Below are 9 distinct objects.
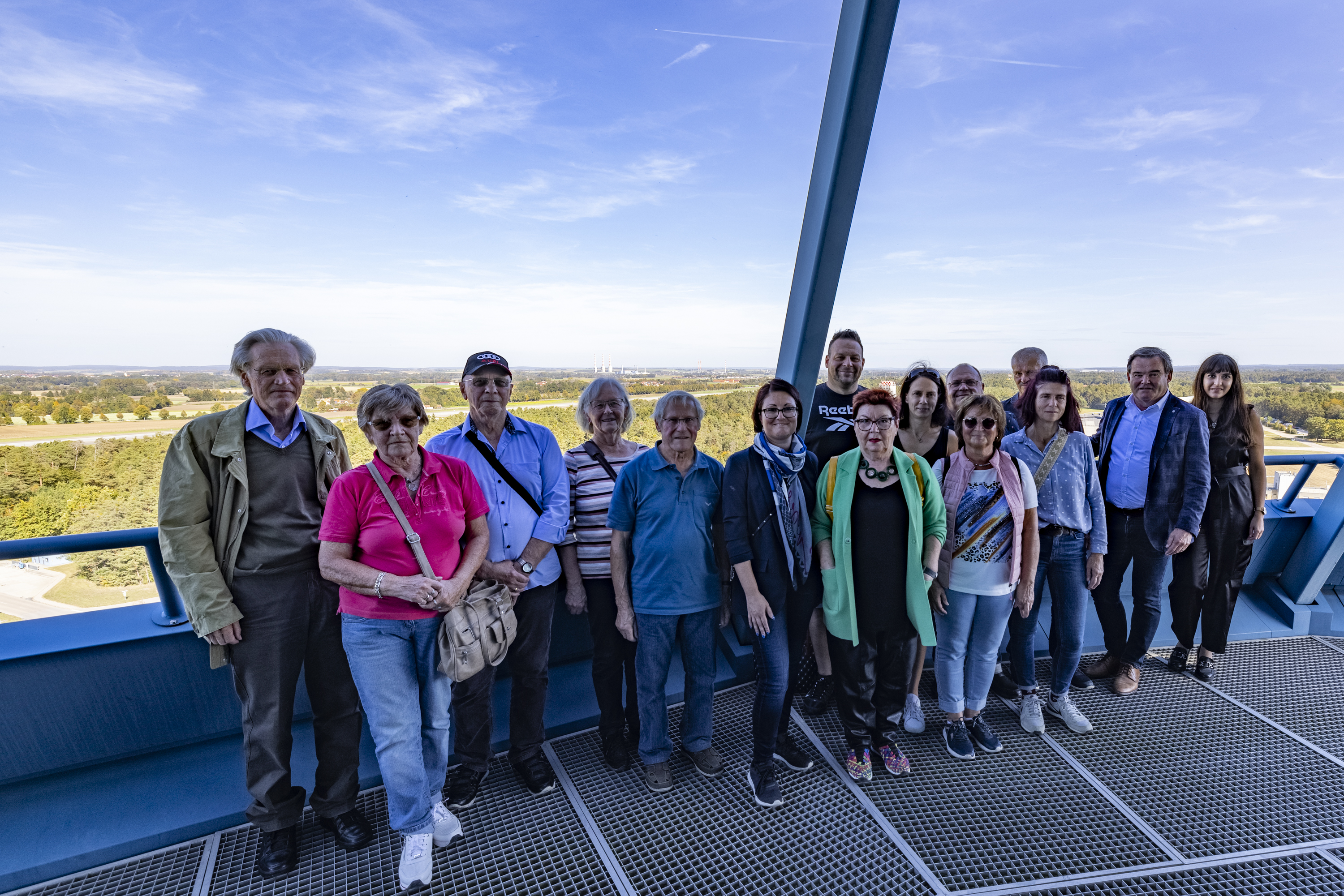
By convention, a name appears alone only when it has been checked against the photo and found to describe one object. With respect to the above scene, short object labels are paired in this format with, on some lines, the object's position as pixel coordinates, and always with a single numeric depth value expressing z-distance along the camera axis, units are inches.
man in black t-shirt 106.7
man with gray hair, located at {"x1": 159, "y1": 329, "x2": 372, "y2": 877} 67.2
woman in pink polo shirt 67.8
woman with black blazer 82.4
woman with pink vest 90.6
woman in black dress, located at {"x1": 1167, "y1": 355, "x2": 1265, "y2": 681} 114.9
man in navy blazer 108.1
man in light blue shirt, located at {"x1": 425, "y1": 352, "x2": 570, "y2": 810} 82.7
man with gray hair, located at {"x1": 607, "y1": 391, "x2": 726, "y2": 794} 83.4
